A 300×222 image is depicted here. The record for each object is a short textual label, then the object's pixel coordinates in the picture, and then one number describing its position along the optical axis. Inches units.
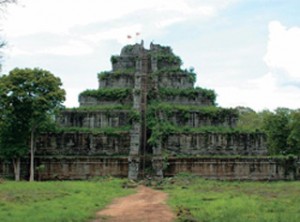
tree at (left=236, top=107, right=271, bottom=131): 2945.4
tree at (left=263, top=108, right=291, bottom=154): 2358.5
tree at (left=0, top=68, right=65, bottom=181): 1553.9
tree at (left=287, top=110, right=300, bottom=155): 2203.5
